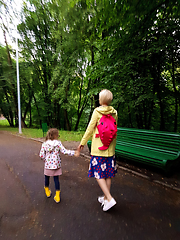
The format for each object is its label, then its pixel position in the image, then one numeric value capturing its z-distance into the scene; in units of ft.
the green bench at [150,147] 10.64
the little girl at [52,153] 7.83
